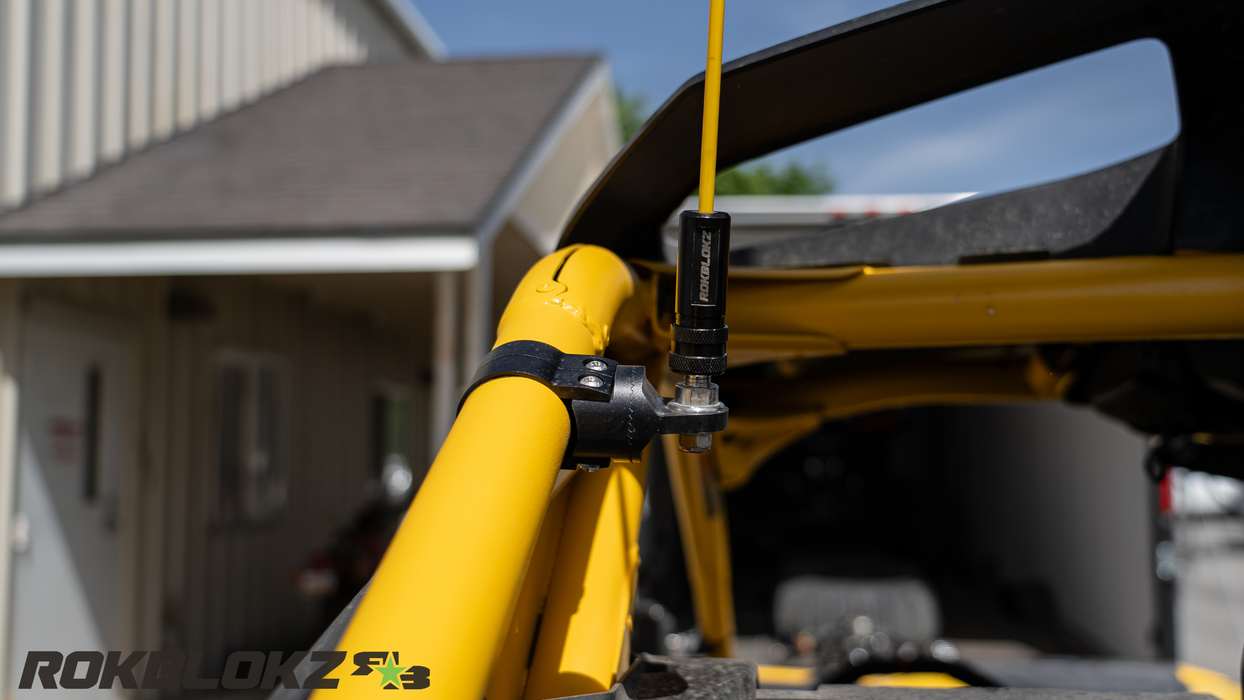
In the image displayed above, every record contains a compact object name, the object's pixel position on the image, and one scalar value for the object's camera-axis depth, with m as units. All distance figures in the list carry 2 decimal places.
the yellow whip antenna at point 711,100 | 0.92
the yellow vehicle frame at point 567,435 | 0.77
